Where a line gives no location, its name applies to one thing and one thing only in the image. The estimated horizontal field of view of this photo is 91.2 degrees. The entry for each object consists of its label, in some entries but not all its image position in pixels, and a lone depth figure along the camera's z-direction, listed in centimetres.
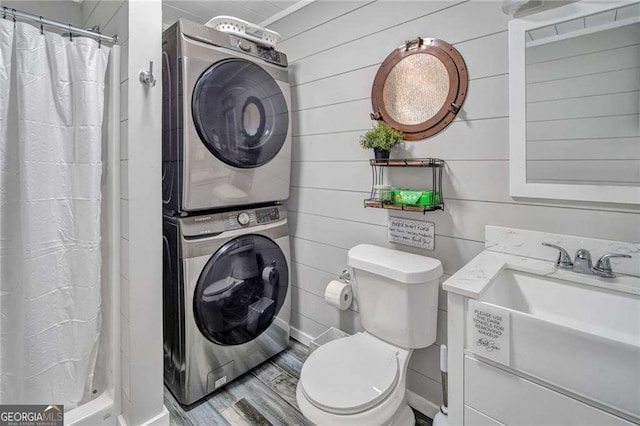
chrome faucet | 110
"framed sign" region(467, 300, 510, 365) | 93
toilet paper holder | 191
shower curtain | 128
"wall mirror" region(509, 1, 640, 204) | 112
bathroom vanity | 79
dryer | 160
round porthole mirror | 148
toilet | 122
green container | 150
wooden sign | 162
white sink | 77
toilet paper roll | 181
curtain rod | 122
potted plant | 164
